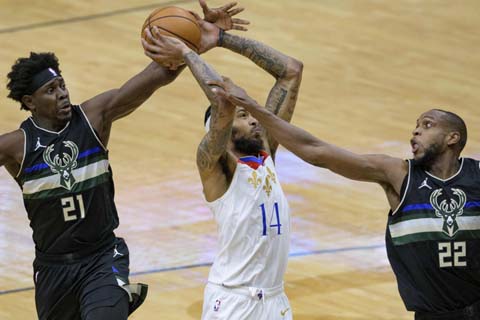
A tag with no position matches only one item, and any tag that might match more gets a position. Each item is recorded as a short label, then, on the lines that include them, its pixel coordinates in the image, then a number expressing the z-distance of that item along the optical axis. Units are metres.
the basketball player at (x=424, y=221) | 17.50
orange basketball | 18.75
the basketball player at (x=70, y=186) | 18.42
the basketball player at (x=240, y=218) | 17.66
